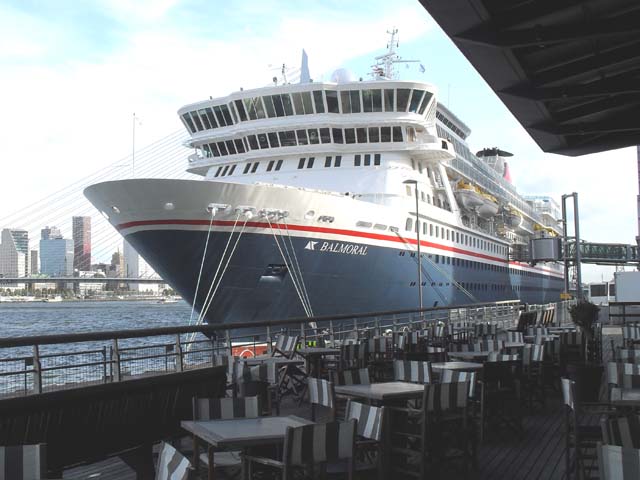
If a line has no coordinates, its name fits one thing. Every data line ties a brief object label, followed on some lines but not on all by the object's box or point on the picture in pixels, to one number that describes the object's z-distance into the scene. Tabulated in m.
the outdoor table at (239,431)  4.30
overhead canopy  7.72
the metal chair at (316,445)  3.72
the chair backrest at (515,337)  13.51
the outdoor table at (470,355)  9.89
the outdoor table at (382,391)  6.12
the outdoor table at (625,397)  5.62
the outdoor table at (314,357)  10.39
